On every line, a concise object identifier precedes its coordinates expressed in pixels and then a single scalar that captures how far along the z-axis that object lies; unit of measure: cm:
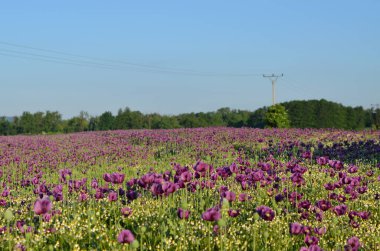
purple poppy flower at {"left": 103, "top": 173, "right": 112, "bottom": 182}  652
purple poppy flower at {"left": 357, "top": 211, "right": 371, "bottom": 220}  633
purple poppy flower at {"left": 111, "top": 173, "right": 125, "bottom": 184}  648
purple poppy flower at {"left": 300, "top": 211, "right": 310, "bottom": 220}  656
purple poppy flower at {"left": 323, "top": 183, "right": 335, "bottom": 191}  758
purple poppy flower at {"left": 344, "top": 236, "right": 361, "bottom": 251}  454
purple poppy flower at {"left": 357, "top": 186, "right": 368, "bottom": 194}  759
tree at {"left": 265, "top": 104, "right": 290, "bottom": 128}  4241
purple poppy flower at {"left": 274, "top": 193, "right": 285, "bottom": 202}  656
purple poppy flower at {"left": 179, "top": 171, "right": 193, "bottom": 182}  645
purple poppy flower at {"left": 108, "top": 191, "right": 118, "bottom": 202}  624
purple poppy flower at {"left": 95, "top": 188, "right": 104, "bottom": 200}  671
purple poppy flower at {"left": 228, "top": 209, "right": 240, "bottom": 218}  545
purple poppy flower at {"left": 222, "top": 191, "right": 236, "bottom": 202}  565
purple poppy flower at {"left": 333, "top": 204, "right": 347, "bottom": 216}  623
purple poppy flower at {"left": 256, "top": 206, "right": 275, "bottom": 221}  521
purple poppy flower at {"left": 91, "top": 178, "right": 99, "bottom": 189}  758
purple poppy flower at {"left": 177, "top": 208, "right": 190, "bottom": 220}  519
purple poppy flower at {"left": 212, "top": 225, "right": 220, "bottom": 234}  511
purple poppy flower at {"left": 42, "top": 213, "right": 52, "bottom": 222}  604
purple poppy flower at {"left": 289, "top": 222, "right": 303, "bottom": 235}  492
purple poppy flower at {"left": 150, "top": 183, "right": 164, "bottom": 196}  585
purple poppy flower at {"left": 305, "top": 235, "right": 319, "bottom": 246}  468
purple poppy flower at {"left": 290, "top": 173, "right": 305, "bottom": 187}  727
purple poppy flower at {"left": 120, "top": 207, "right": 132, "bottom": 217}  597
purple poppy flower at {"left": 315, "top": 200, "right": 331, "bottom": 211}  673
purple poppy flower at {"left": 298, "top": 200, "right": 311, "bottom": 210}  649
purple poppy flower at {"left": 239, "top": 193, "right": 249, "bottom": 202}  679
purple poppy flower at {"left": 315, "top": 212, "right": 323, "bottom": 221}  640
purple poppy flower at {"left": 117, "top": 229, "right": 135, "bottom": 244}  418
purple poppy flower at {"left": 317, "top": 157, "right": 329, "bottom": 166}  848
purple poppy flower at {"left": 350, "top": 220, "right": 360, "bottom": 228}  642
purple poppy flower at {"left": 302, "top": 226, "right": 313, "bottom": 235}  522
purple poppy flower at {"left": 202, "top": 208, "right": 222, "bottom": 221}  468
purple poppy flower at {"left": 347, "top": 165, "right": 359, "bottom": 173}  872
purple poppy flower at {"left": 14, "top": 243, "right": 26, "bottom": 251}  478
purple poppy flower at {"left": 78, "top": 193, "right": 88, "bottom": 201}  742
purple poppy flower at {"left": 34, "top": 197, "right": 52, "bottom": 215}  483
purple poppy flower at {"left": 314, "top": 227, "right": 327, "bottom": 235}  560
